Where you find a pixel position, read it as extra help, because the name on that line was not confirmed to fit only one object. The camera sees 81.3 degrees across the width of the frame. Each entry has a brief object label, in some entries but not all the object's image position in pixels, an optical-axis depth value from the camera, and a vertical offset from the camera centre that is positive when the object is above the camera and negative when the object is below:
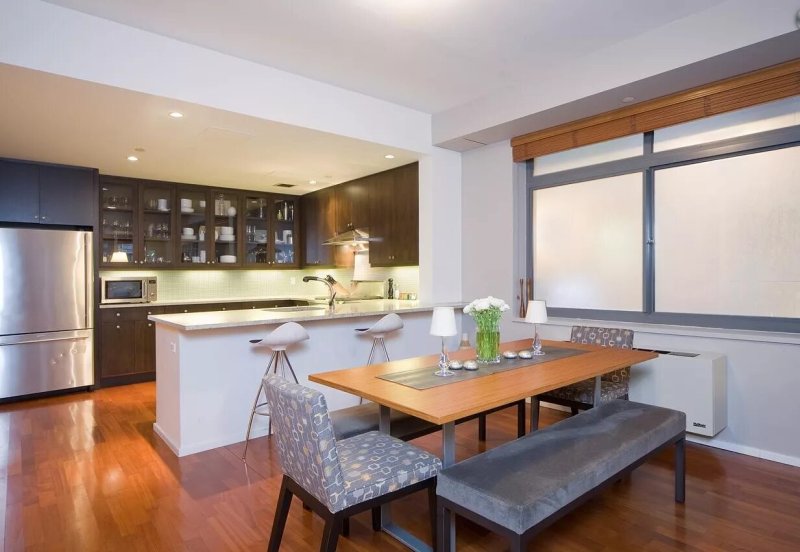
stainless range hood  5.34 +0.37
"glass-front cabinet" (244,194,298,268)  6.71 +0.60
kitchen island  3.33 -0.73
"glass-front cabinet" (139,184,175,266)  5.87 +0.60
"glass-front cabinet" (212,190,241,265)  6.41 +0.61
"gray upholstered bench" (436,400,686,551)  1.66 -0.81
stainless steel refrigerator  4.61 -0.39
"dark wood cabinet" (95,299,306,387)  5.27 -0.86
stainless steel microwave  5.39 -0.21
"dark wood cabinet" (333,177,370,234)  5.85 +0.85
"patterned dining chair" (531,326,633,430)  3.07 -0.79
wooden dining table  1.85 -0.54
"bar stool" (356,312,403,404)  3.90 -0.47
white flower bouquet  2.65 -0.32
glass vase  2.71 -0.43
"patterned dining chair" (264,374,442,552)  1.69 -0.80
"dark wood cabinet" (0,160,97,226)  4.73 +0.82
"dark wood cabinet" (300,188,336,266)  6.50 +0.66
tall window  3.15 +0.34
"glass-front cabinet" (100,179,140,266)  5.57 +0.60
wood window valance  2.97 +1.18
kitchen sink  4.53 -0.37
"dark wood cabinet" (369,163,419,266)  5.17 +0.61
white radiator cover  3.17 -0.84
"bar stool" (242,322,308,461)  3.31 -0.50
